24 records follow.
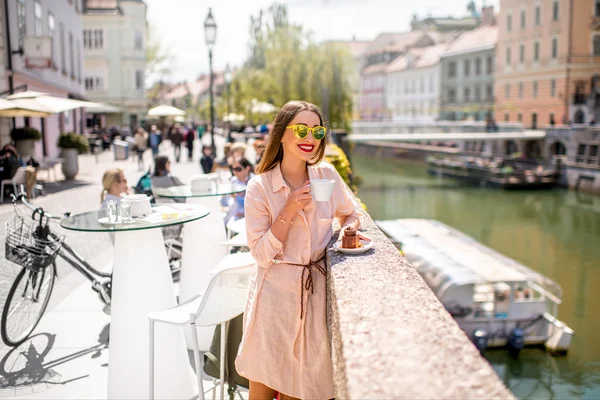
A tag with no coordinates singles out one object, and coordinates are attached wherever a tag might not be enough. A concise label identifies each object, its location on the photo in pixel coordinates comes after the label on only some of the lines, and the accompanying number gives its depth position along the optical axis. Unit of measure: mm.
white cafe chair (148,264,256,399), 3320
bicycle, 4820
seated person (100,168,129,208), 5973
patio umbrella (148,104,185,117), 23442
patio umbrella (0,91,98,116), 12211
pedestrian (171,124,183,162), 25062
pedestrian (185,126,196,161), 26391
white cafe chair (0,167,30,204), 8864
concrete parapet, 1493
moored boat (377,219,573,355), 14398
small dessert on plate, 2803
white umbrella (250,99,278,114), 34556
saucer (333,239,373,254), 2764
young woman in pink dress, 2678
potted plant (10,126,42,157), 14078
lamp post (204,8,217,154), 16438
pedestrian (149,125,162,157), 24141
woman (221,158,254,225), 6648
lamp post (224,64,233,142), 34753
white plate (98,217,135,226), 3993
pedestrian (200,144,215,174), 13695
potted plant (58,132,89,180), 16953
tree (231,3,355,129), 33500
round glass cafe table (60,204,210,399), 3953
